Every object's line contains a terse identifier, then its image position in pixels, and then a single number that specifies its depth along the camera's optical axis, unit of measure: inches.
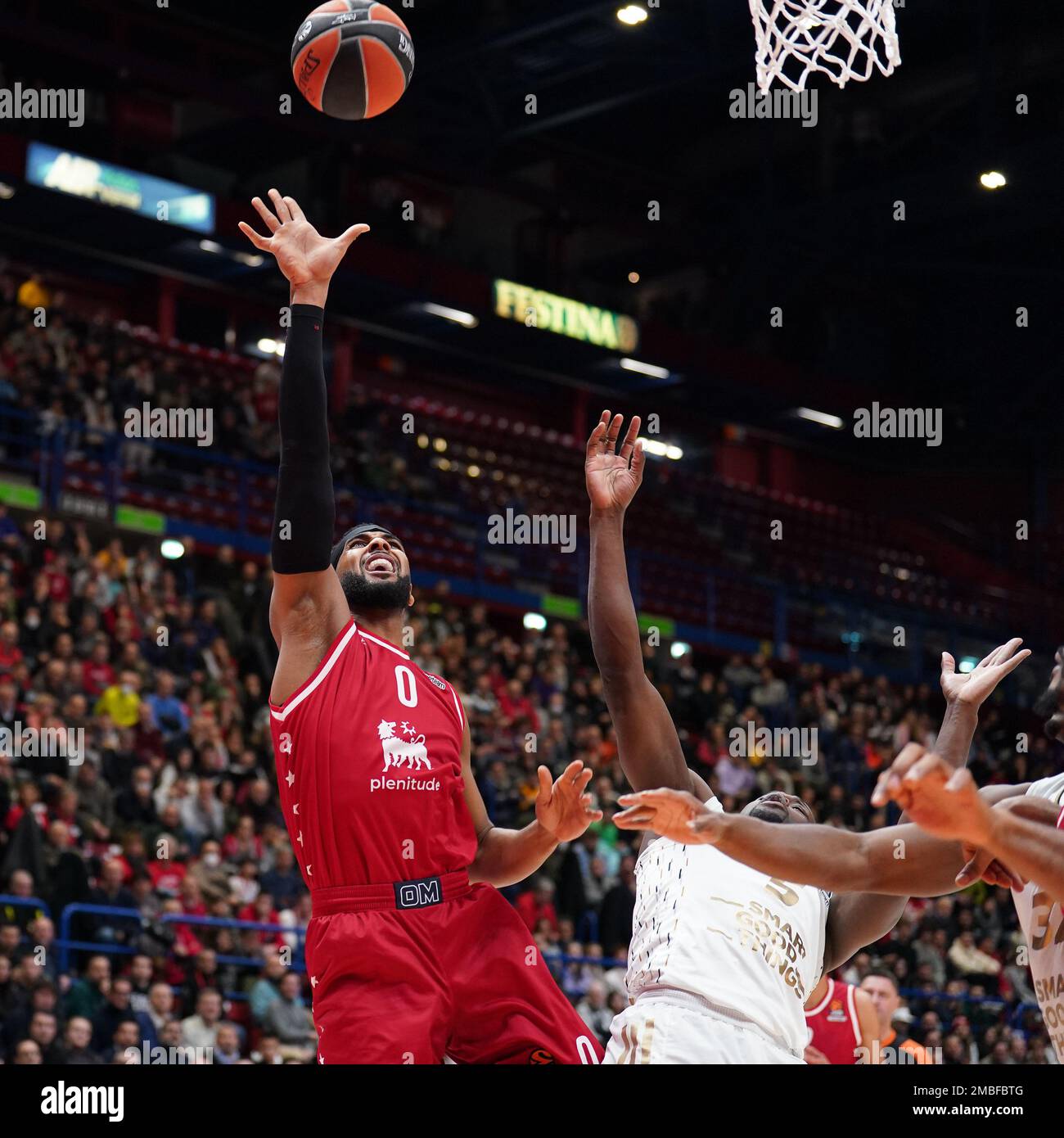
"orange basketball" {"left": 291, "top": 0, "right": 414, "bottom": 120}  254.4
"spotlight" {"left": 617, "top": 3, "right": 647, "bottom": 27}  788.6
